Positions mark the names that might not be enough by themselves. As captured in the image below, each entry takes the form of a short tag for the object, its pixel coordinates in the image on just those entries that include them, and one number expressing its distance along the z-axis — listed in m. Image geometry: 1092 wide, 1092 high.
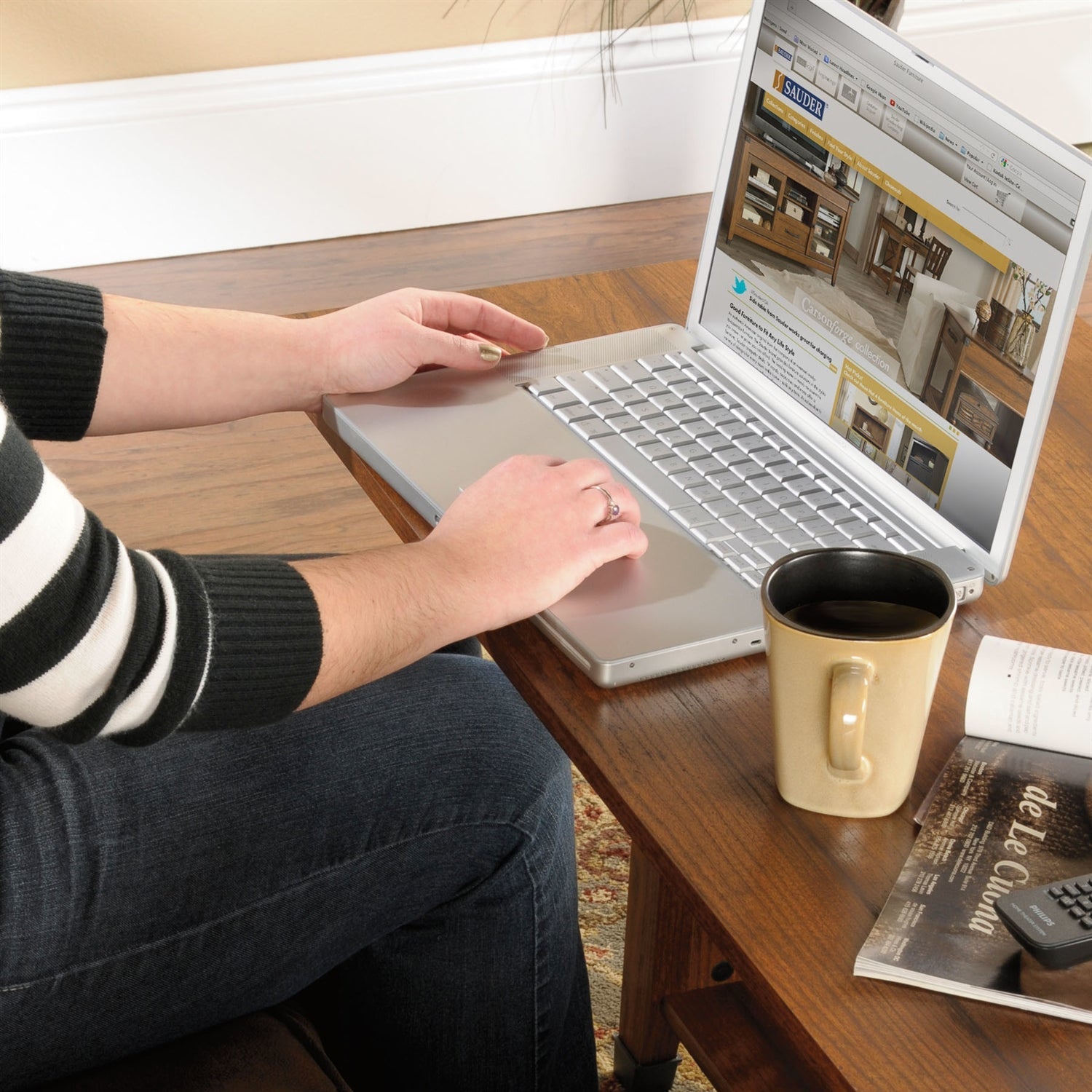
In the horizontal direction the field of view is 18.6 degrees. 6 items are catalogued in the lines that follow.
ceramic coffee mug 1.59
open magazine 1.55
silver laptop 1.74
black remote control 1.55
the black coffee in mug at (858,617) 1.65
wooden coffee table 1.53
